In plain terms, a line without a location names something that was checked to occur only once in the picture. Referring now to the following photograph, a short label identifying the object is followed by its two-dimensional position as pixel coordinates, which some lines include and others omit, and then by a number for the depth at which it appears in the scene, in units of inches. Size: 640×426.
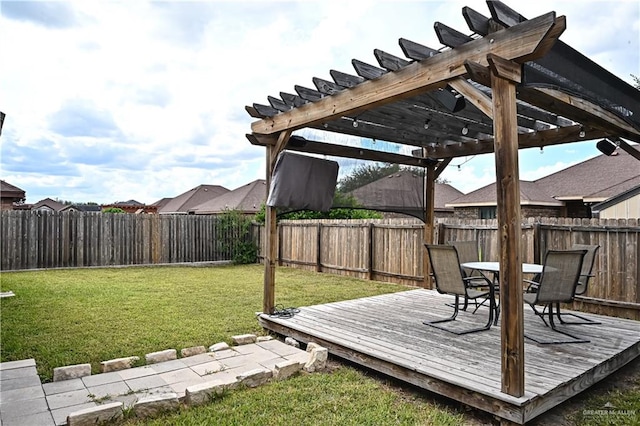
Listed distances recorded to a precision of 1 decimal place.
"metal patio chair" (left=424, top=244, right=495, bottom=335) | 156.9
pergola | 98.0
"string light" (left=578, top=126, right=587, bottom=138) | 198.1
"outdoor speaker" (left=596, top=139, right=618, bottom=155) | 207.6
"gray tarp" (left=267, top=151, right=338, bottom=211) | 183.6
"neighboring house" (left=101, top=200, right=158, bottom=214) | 1179.7
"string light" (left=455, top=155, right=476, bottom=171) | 260.2
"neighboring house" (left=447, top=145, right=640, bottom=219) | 474.6
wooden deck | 103.8
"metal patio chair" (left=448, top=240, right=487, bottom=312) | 215.3
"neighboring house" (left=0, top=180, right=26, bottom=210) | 605.9
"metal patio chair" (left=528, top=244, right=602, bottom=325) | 172.9
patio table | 163.8
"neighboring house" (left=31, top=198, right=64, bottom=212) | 1072.3
